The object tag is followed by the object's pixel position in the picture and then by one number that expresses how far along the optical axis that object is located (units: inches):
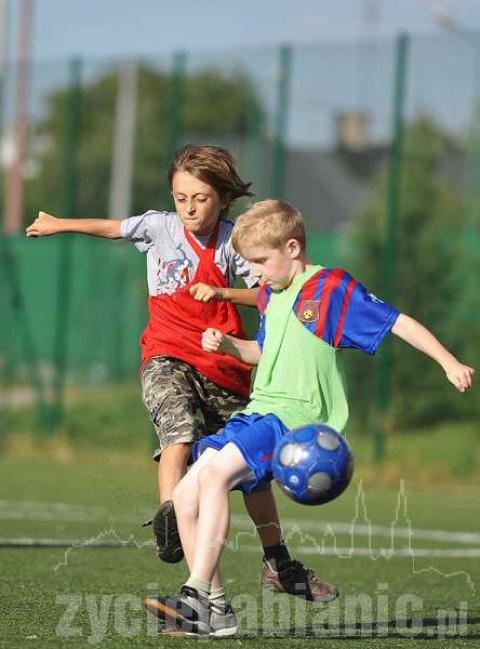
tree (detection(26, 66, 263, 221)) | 711.7
